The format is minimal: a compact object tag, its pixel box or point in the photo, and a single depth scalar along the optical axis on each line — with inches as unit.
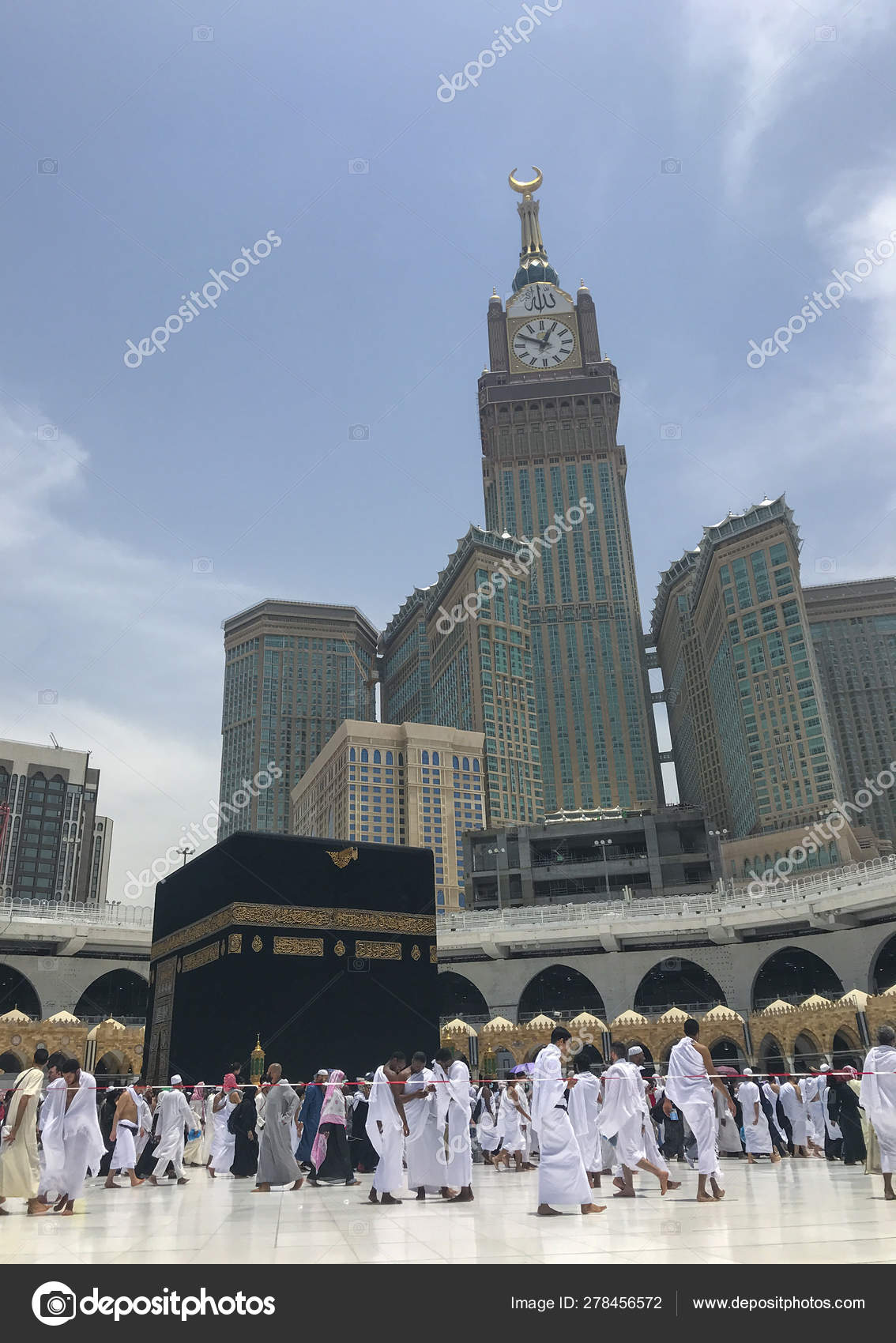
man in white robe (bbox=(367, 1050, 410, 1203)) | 327.9
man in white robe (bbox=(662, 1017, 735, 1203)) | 301.1
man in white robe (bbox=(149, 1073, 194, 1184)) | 464.4
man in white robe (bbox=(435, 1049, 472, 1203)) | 331.6
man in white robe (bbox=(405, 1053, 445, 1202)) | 341.7
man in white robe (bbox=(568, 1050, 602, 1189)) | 366.3
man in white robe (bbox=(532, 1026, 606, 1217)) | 275.0
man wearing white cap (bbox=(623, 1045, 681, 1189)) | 396.2
